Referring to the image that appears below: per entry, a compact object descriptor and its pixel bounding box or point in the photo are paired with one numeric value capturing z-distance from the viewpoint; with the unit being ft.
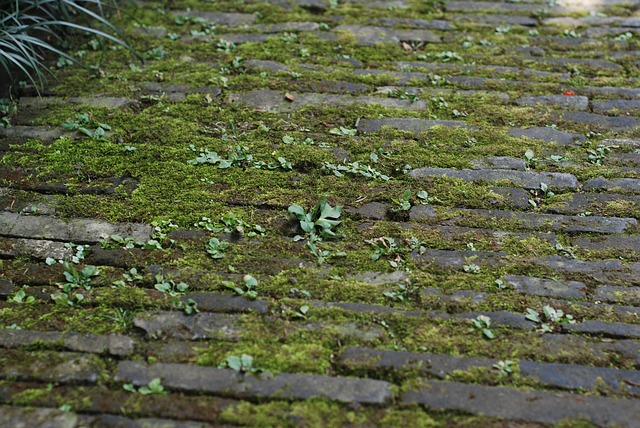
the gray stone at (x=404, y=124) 10.00
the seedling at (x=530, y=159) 9.34
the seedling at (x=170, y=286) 7.31
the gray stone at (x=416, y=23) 12.83
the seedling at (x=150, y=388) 6.20
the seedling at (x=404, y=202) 8.55
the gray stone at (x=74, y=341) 6.64
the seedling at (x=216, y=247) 7.78
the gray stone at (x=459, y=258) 7.77
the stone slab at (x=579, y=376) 6.37
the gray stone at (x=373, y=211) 8.46
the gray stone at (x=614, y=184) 8.95
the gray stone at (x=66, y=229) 8.08
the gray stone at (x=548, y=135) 9.82
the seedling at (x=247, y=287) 7.25
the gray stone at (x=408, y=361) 6.49
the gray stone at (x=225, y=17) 12.89
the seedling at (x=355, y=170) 9.07
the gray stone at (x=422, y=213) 8.45
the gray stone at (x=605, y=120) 10.14
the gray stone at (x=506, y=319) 7.00
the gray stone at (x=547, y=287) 7.40
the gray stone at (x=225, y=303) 7.11
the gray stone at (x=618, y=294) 7.35
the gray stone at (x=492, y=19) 13.00
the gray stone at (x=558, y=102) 10.53
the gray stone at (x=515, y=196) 8.69
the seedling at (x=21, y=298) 7.22
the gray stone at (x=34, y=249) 7.84
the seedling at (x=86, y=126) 9.75
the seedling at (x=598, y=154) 9.42
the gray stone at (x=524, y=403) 6.03
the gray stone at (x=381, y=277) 7.51
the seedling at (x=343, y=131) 9.87
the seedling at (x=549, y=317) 7.04
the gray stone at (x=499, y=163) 9.30
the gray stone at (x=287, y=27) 12.59
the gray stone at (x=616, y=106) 10.44
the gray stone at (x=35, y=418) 5.90
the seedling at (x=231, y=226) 8.13
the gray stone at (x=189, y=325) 6.81
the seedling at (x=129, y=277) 7.41
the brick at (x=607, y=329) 6.95
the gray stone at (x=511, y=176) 9.00
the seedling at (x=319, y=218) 8.12
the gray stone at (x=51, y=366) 6.34
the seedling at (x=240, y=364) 6.41
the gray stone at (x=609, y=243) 8.03
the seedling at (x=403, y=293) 7.29
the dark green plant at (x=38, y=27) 10.16
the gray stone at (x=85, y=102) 10.43
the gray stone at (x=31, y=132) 9.78
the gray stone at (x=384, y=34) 12.34
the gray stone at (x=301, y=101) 10.45
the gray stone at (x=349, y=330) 6.82
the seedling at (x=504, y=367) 6.43
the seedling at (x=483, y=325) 6.88
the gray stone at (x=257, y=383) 6.20
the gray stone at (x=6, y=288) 7.32
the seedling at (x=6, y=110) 10.02
